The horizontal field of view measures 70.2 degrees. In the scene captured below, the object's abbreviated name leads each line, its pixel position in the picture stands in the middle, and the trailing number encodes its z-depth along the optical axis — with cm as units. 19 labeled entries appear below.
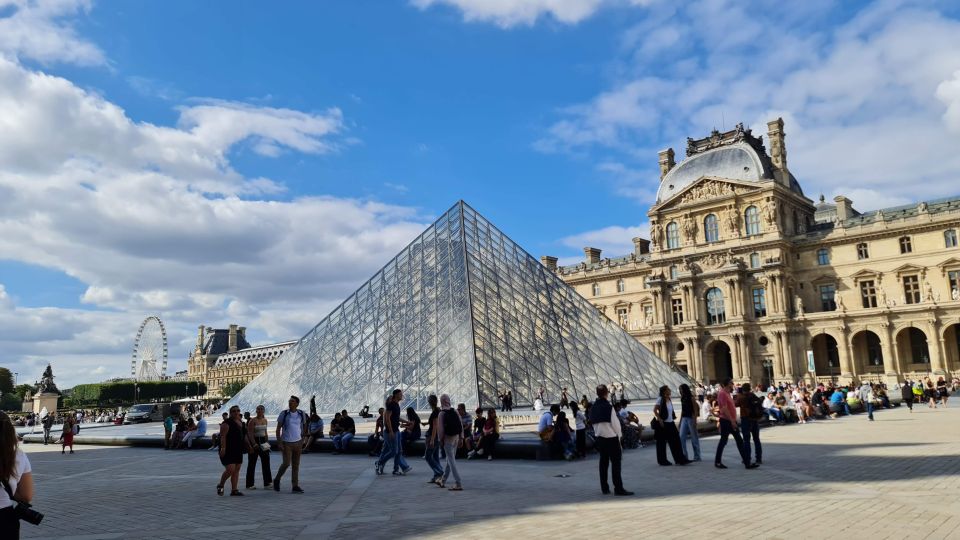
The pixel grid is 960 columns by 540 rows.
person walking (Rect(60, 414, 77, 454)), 1814
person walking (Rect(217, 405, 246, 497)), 854
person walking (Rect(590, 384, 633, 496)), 773
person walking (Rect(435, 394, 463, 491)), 863
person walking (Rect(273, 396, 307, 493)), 885
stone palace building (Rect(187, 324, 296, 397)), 10931
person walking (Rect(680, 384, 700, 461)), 1026
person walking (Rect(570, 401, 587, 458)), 1172
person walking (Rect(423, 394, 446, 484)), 904
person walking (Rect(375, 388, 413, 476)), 953
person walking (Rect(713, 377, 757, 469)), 950
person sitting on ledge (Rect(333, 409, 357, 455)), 1420
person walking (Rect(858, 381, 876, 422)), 1753
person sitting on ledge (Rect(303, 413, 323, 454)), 1456
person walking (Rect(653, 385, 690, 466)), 1001
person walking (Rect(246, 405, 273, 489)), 947
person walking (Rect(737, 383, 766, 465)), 938
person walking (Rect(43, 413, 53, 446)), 2406
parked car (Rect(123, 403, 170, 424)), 3841
